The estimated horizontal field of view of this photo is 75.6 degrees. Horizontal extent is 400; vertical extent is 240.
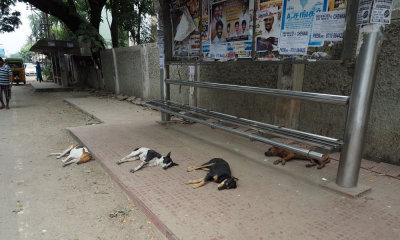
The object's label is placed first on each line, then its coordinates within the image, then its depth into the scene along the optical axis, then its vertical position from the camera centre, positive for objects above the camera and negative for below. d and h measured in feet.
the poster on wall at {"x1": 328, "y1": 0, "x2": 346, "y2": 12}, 8.76 +1.85
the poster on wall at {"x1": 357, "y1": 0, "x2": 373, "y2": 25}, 7.66 +1.42
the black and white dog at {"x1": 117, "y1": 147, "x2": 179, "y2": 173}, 11.25 -4.48
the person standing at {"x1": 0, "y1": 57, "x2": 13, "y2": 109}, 27.45 -2.46
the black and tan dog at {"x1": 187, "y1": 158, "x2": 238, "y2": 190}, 9.23 -4.29
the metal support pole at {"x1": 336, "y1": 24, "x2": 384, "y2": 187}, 7.69 -1.35
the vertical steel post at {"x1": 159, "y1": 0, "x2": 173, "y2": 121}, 18.07 +1.26
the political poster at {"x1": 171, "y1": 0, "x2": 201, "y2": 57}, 16.53 +1.96
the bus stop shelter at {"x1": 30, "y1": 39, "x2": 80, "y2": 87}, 48.75 +1.15
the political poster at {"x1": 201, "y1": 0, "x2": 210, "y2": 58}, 15.50 +1.74
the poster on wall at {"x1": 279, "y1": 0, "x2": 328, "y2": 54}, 9.71 +1.69
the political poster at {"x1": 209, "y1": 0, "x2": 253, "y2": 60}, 13.15 +1.54
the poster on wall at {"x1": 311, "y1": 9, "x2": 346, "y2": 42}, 8.93 +1.18
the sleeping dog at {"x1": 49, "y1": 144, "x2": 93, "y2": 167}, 13.27 -5.08
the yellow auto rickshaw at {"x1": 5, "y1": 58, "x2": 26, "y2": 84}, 69.87 -3.37
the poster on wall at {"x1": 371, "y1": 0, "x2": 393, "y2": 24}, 7.50 +1.37
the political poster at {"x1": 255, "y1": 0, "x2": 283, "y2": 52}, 11.34 +1.54
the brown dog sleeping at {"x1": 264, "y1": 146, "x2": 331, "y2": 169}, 10.94 -4.28
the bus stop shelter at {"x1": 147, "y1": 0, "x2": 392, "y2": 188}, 7.98 +0.67
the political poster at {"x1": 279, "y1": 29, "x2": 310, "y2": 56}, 10.21 +0.70
